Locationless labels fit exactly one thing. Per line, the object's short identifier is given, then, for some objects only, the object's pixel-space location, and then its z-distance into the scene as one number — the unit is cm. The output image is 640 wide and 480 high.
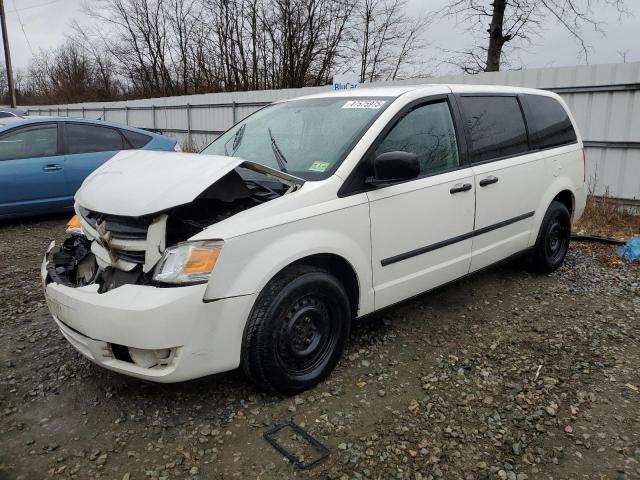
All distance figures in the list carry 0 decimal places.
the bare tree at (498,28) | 1441
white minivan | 239
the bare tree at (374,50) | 2470
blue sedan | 647
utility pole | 2780
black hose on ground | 593
